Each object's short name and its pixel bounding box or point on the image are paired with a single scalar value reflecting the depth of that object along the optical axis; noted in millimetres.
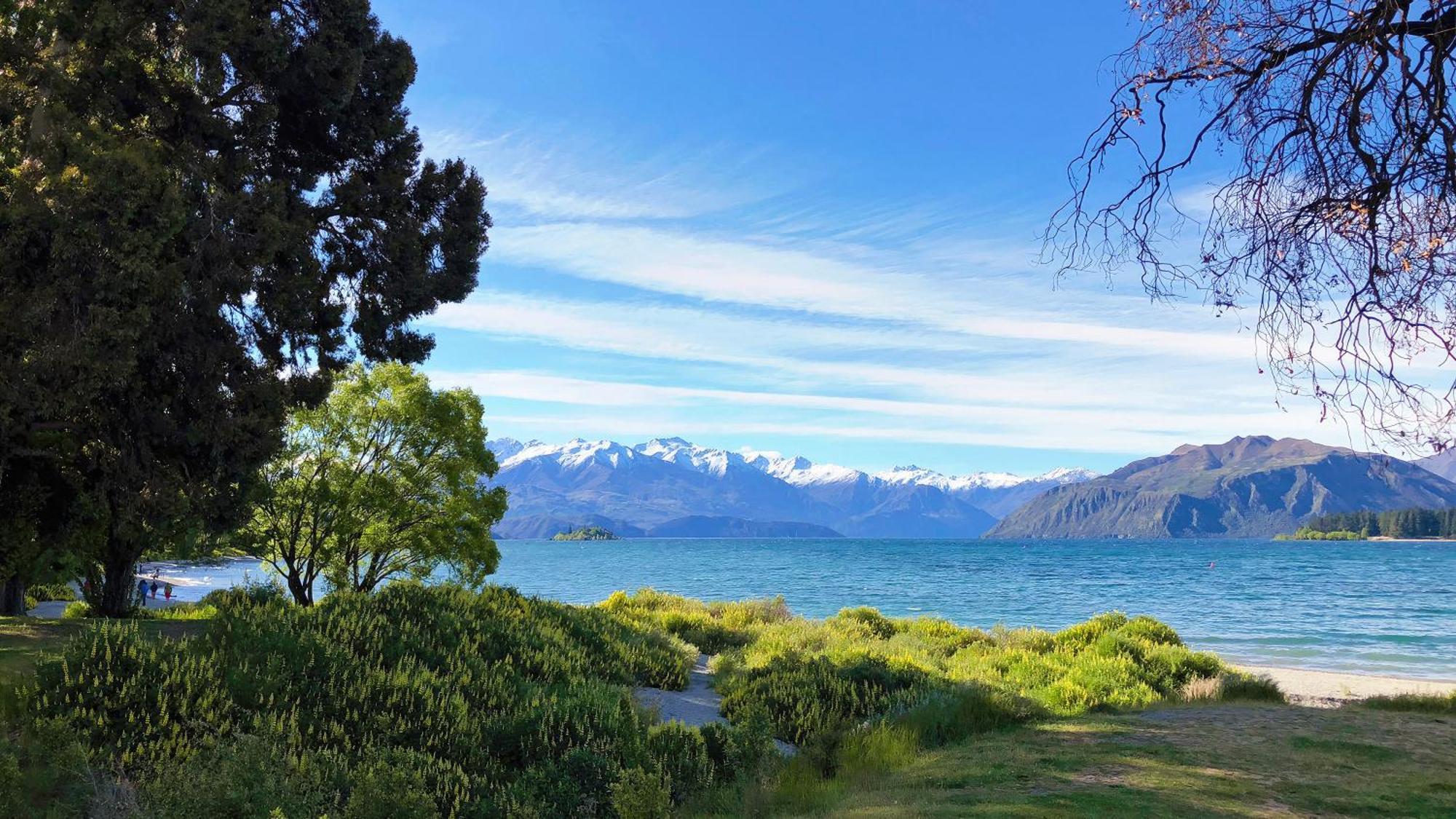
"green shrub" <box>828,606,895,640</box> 23344
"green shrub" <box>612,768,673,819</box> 6344
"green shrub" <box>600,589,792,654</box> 21938
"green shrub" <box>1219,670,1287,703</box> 13445
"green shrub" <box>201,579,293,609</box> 12289
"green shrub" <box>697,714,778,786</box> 8945
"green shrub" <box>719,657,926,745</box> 11594
